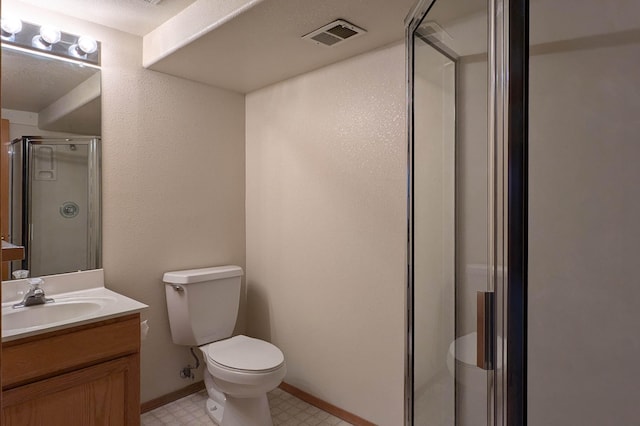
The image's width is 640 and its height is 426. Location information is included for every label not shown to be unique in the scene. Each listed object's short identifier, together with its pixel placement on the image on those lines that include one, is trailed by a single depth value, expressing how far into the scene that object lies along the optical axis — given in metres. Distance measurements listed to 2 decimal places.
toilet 1.98
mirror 1.90
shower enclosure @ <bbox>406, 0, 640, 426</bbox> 1.31
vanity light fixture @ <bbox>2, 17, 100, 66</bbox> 1.89
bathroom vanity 1.48
